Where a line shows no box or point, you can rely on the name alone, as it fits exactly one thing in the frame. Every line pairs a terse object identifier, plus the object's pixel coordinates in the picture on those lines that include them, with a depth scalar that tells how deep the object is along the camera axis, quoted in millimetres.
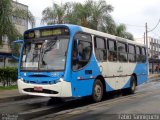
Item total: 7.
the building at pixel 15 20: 19550
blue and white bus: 12250
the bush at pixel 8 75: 20483
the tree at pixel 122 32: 42000
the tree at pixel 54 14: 30625
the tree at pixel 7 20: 18172
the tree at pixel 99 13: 32562
